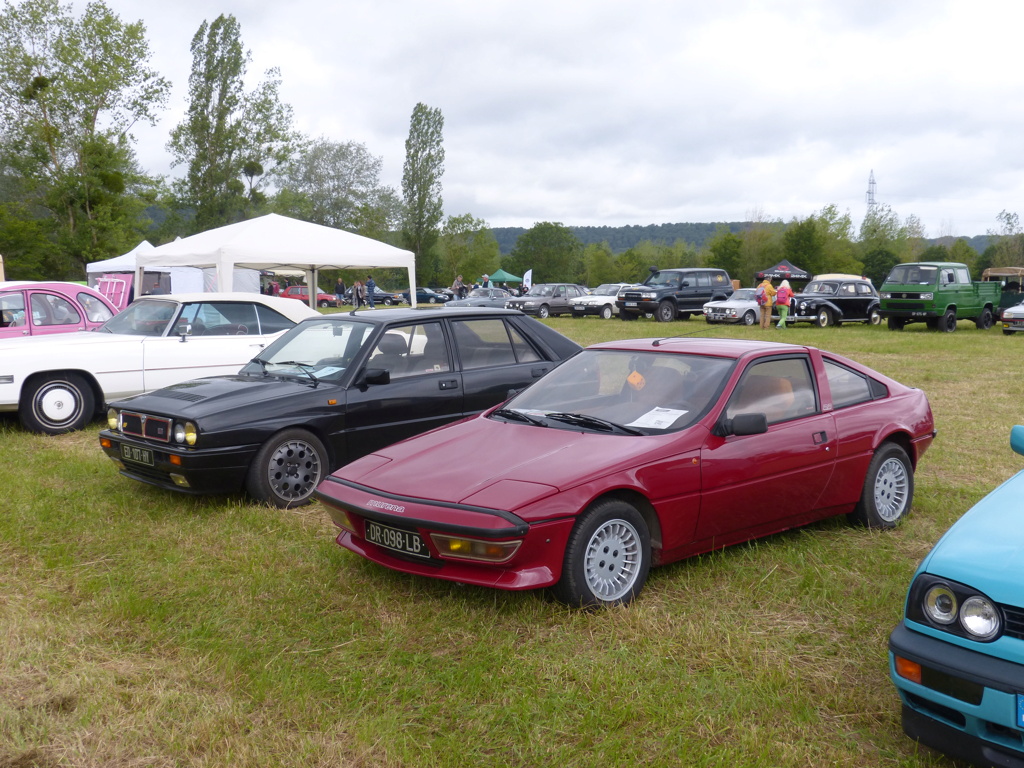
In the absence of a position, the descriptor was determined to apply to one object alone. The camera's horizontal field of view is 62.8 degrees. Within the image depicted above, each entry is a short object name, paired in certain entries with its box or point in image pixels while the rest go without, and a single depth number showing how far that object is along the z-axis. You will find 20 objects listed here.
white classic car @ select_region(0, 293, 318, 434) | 8.44
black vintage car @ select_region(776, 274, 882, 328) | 25.94
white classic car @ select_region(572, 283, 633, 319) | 32.25
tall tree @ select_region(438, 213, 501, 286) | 84.06
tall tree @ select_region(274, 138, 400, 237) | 69.81
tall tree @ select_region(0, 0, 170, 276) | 35.03
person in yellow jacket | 24.22
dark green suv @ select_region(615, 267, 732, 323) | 28.25
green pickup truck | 23.02
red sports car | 3.80
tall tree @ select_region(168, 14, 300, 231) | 47.53
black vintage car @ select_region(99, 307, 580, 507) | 5.69
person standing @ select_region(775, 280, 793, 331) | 24.27
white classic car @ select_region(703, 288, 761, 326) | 26.56
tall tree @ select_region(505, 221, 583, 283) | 98.56
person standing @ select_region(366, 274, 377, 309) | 39.23
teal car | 2.43
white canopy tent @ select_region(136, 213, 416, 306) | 13.66
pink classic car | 9.75
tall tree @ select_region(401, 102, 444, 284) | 63.59
